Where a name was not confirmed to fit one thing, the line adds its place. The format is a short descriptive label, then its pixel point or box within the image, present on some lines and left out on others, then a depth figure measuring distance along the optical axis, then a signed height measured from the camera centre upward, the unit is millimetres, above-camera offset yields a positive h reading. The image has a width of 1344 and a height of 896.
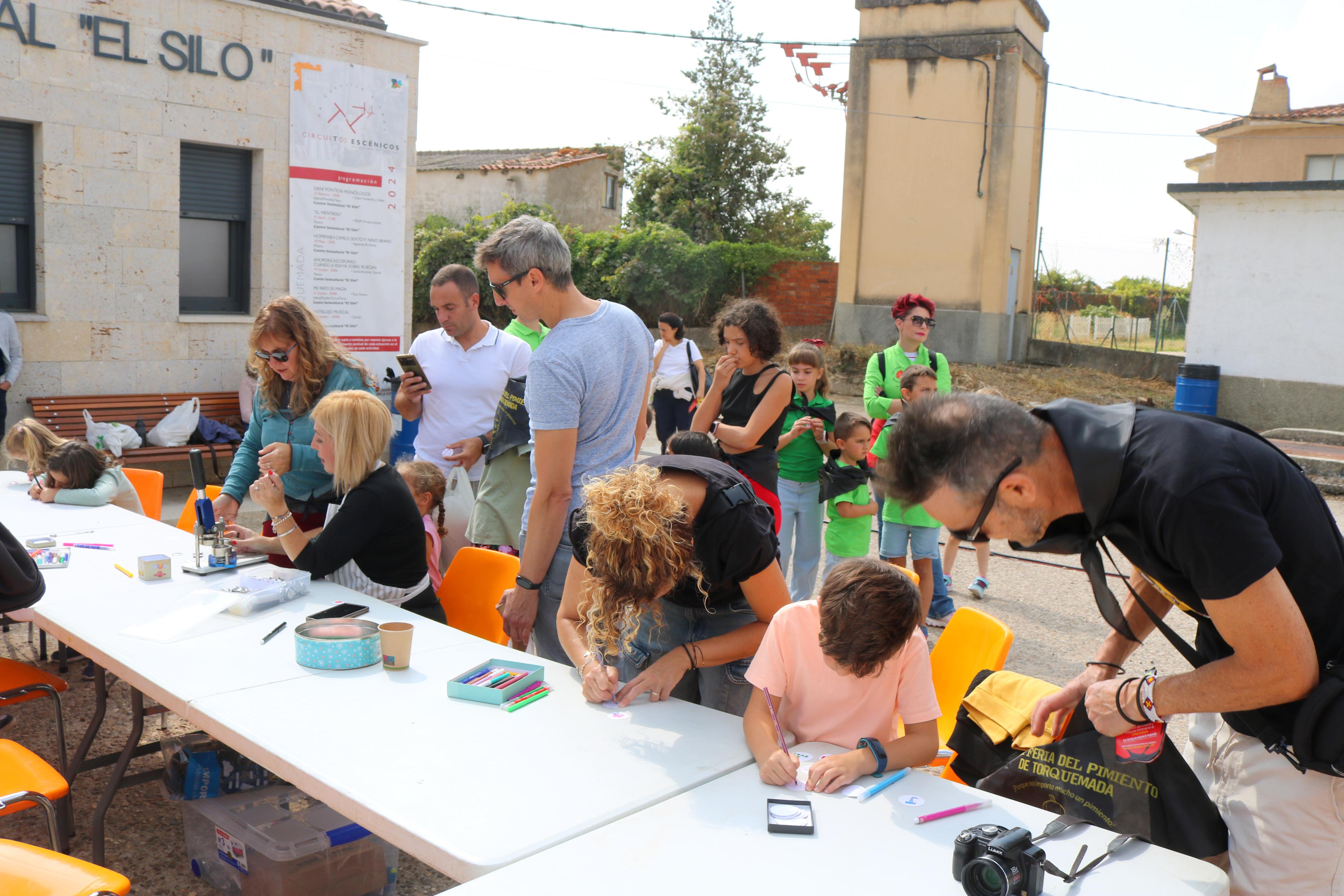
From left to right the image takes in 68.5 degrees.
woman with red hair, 5730 -146
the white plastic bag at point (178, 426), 8148 -1048
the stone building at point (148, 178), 7633 +983
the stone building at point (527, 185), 23469 +3185
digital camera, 1585 -845
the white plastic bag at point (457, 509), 4570 -901
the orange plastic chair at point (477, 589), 3553 -1013
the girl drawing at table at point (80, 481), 4668 -892
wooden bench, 7738 -942
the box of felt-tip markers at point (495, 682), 2410 -920
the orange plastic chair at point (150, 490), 5465 -1062
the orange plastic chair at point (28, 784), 2305 -1216
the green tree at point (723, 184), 25031 +3609
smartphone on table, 2986 -924
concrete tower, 16688 +2960
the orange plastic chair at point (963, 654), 2805 -920
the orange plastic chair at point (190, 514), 4867 -1091
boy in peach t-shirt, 2201 -790
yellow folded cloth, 2332 -879
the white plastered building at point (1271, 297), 12594 +750
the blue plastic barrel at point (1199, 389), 13211 -515
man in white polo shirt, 4680 -310
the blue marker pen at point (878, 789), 1977 -916
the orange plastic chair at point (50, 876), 1827 -1090
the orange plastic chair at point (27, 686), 3229 -1296
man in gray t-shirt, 2957 -230
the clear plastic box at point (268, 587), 3049 -919
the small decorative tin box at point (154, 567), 3381 -918
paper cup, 2604 -879
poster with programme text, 8891 +985
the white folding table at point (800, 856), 1641 -917
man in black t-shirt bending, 1597 -308
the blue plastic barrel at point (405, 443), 6238 -833
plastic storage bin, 2676 -1504
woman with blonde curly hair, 2262 -635
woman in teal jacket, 3957 -360
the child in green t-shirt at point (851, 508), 4863 -855
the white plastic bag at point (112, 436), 7562 -1080
